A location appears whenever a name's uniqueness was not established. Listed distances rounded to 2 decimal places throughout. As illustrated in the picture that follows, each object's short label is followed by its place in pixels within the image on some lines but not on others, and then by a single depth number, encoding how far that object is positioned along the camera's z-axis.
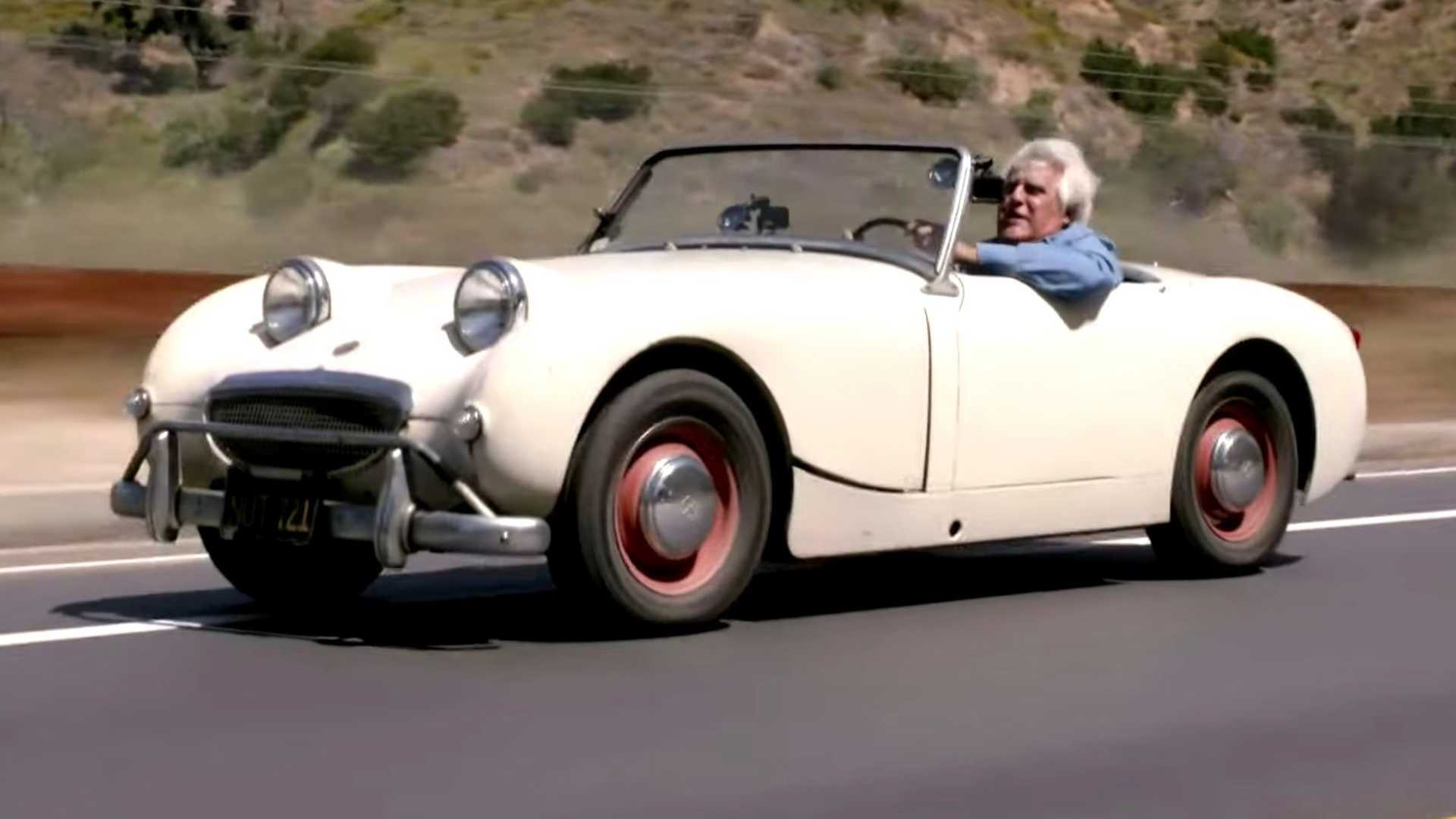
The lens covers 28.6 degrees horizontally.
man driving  8.87
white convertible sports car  7.52
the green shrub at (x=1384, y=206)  29.36
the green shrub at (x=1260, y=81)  44.50
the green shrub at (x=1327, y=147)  30.33
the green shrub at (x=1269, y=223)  28.97
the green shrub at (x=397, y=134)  23.77
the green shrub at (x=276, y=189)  22.55
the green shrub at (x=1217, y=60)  43.53
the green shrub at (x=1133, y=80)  37.72
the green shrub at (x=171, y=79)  23.34
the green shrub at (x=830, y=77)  35.66
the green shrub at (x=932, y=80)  34.50
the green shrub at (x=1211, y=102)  37.47
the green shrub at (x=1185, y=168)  28.81
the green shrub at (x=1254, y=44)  46.34
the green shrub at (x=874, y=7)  39.72
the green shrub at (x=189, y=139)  22.91
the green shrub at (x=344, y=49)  31.34
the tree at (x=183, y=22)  27.38
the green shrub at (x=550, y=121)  25.08
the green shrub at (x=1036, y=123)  30.05
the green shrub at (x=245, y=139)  22.98
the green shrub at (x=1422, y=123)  35.66
